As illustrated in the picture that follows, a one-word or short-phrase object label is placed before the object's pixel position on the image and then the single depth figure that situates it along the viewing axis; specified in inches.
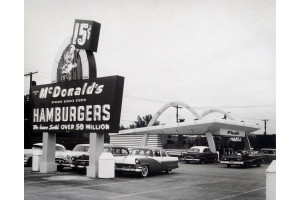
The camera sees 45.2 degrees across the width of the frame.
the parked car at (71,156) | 473.1
